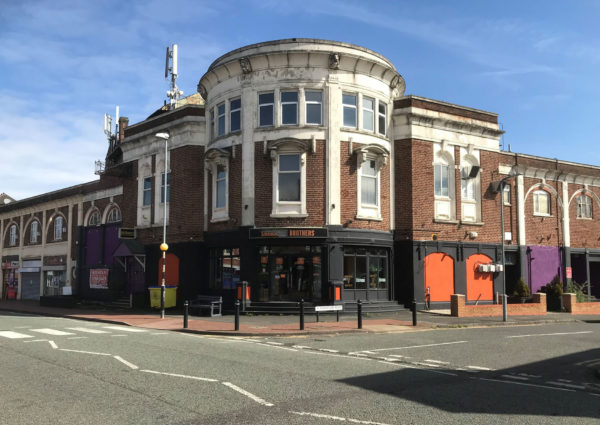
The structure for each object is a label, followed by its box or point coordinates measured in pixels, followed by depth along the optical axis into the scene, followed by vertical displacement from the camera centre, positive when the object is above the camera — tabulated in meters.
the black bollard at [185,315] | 18.96 -1.79
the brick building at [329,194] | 24.55 +3.77
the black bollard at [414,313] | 19.95 -1.80
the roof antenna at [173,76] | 40.31 +14.60
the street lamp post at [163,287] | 22.82 -0.93
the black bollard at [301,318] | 18.13 -1.81
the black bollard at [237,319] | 18.19 -1.84
